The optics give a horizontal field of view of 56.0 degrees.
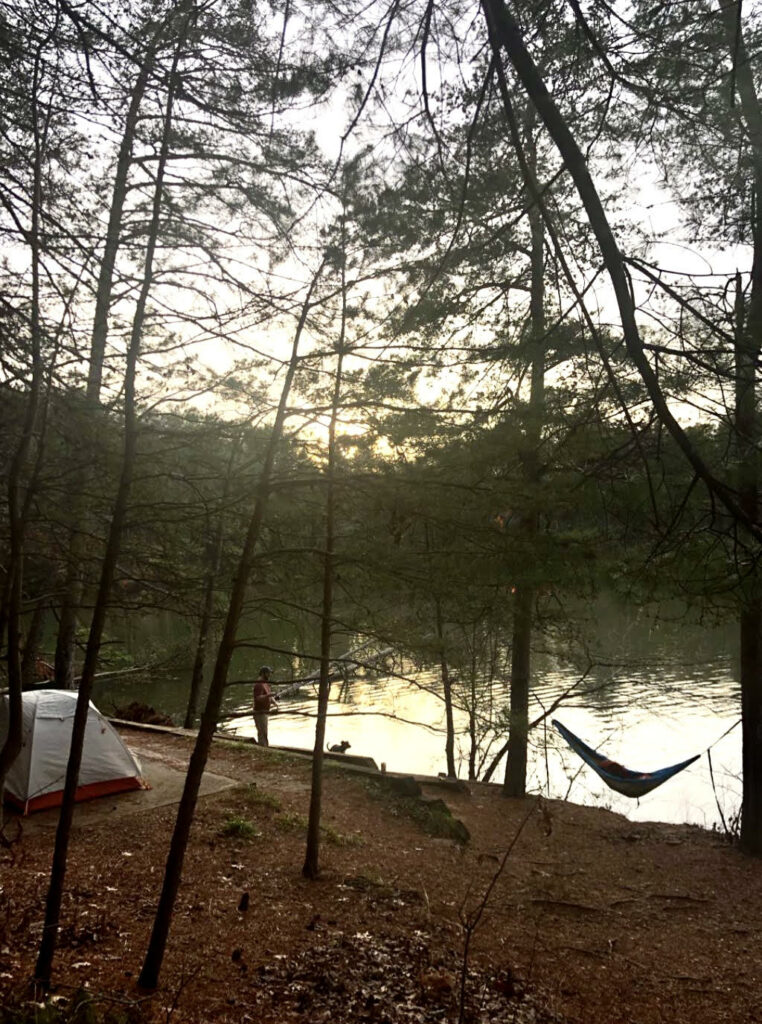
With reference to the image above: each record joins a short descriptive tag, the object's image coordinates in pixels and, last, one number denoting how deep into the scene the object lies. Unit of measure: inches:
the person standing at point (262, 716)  366.6
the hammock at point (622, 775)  350.9
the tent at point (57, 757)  291.0
